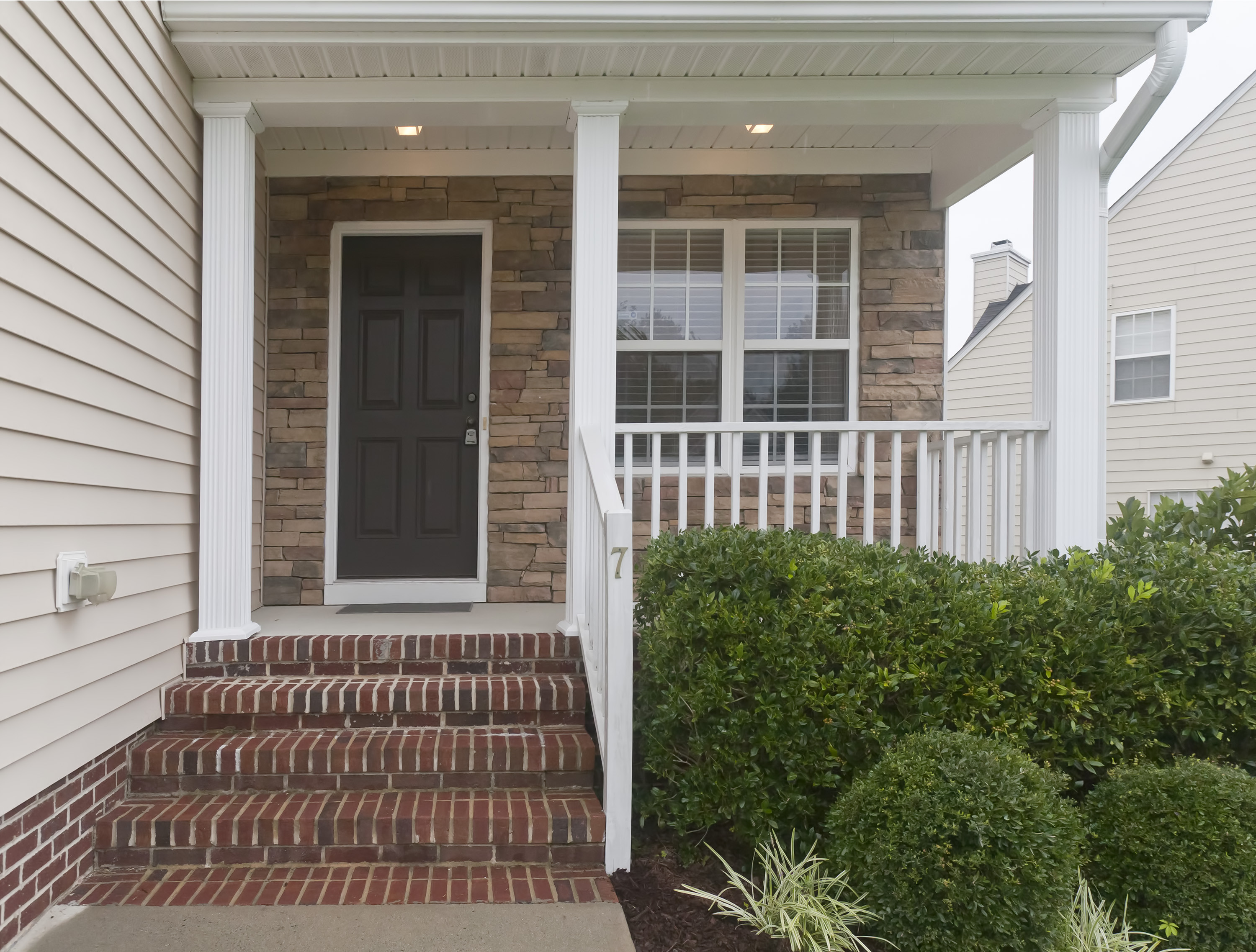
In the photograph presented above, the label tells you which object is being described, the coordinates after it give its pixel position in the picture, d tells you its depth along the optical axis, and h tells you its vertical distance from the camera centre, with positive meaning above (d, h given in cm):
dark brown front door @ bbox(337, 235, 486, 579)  448 +34
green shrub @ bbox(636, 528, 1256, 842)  243 -58
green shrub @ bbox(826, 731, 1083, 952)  195 -91
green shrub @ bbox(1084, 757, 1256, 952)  209 -97
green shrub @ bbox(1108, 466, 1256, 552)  325 -14
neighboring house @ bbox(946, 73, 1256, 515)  741 +165
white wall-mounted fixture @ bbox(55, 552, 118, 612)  233 -32
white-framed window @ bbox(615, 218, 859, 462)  461 +93
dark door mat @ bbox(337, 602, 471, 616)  406 -67
